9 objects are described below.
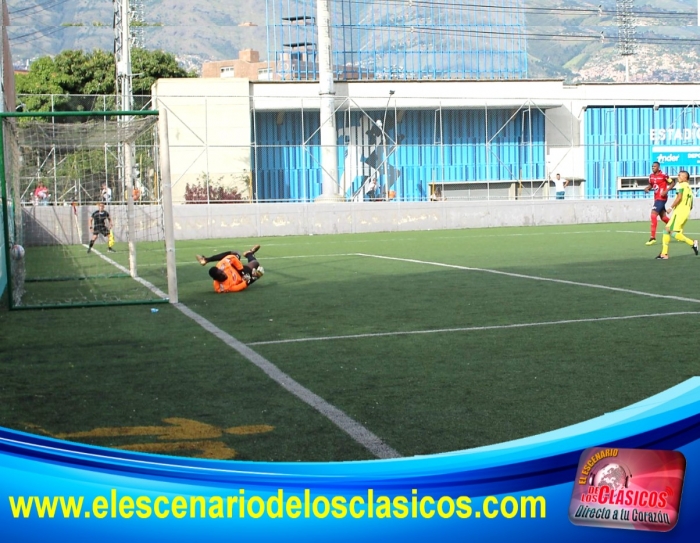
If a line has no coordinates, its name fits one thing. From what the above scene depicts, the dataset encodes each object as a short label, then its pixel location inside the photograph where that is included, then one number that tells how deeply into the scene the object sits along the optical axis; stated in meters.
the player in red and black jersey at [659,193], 20.73
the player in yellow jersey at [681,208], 17.63
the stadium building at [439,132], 40.44
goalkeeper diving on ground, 13.30
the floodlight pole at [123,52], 28.17
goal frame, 11.88
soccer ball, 13.21
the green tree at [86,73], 59.53
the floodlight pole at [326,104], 38.47
